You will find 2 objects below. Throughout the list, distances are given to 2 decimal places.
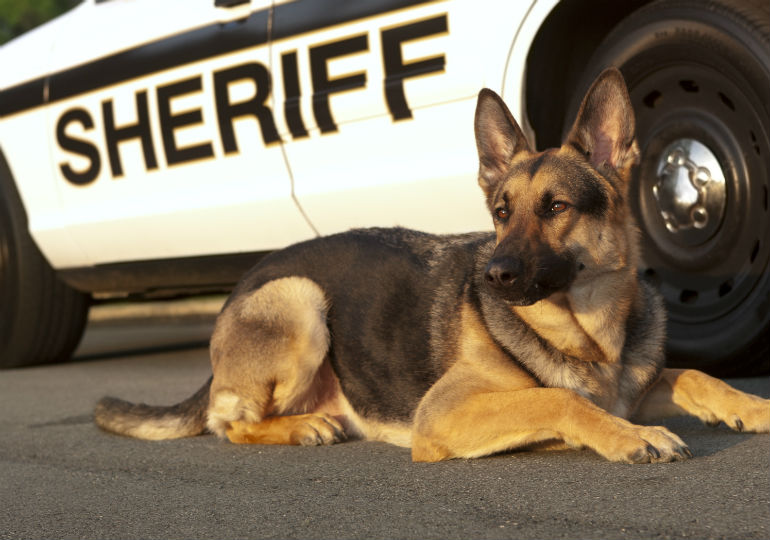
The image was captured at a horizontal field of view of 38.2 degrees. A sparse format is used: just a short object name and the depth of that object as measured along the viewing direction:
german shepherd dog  3.41
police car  4.29
